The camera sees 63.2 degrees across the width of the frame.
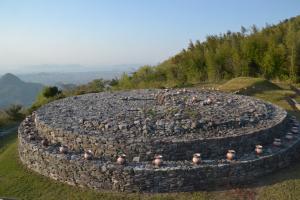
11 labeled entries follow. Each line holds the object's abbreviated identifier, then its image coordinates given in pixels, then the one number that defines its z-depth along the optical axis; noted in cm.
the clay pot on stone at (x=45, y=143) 715
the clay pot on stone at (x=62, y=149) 669
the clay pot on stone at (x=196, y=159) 608
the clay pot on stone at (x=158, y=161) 603
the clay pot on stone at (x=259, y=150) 650
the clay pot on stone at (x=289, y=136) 735
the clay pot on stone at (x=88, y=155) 637
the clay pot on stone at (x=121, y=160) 610
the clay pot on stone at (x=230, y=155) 621
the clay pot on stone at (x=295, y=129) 782
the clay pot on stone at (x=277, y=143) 692
